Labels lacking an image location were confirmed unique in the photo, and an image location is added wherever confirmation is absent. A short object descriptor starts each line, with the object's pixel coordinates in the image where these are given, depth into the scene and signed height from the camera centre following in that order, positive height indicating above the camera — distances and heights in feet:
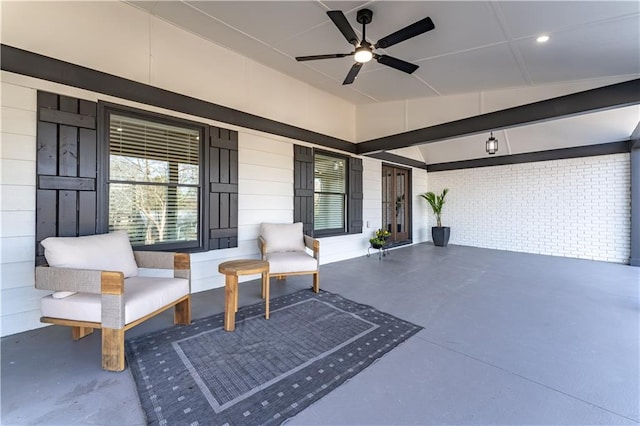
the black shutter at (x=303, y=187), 15.24 +1.58
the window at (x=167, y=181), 9.61 +1.33
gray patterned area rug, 5.01 -3.56
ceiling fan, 7.07 +4.93
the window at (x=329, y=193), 17.10 +1.37
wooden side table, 8.11 -2.02
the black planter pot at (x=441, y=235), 24.36 -1.92
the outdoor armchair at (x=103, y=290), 6.12 -1.97
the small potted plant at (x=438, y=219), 24.41 -0.49
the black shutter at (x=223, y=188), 11.78 +1.14
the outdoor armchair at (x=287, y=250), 10.53 -1.68
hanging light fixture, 17.55 +4.50
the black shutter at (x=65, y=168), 8.08 +1.44
